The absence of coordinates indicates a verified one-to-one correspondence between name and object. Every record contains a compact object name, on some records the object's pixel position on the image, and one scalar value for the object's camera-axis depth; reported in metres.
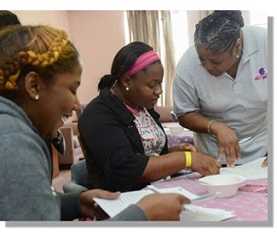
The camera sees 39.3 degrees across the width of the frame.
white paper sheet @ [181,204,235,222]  0.74
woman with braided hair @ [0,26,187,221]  0.56
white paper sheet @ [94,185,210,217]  0.77
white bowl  0.79
